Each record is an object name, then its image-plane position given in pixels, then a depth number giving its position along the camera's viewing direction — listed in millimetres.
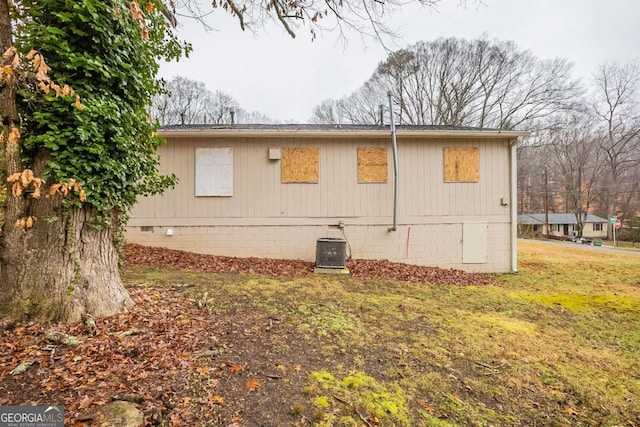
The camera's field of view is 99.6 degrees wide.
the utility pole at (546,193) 27439
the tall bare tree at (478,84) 18125
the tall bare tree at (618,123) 22781
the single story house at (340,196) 6328
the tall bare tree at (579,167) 24094
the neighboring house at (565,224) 31891
